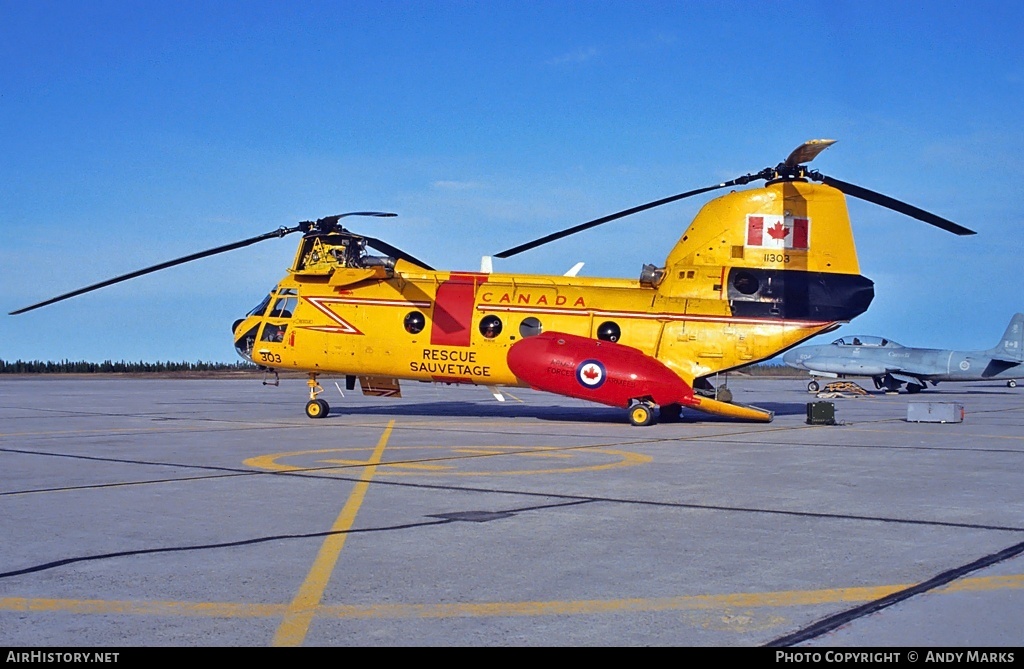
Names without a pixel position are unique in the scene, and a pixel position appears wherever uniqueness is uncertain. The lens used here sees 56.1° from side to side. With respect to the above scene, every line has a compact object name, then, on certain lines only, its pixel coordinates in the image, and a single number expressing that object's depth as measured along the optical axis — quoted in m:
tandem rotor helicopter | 21.77
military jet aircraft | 51.03
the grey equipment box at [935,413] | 23.25
